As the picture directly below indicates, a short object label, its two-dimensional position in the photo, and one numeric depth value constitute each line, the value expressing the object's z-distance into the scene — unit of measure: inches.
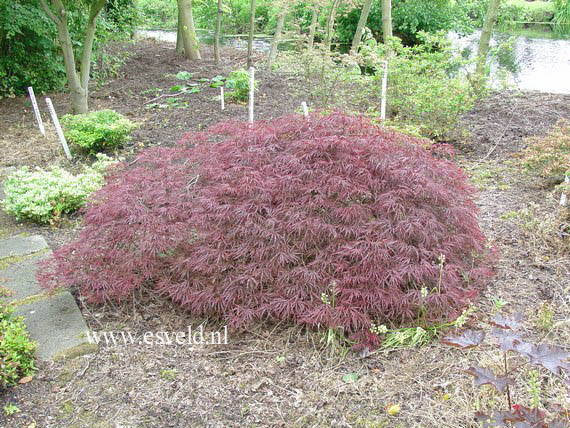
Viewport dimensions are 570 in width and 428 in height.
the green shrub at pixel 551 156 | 172.9
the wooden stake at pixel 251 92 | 224.3
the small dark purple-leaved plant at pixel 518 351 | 63.1
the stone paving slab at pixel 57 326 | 107.1
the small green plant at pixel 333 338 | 103.2
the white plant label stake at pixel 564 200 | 150.6
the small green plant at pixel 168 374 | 100.1
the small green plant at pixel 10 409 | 89.6
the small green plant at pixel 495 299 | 116.4
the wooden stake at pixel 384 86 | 215.8
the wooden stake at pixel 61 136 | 227.6
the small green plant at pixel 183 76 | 344.2
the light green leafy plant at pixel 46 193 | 170.4
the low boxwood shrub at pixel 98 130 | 225.1
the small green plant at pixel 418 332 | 103.4
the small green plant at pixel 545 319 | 106.7
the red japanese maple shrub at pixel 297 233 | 104.9
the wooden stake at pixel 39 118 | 247.6
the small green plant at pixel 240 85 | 293.7
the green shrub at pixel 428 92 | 227.1
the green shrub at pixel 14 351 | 93.4
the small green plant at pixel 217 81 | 324.8
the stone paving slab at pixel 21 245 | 149.4
